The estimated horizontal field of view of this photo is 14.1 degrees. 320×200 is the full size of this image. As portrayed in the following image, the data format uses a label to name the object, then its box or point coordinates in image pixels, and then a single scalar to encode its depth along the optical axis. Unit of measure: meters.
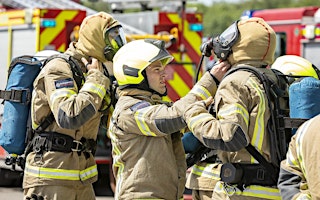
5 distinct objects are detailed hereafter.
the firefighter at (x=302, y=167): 5.02
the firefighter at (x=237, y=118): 6.49
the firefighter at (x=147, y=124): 6.97
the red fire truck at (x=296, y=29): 15.97
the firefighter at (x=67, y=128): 7.82
